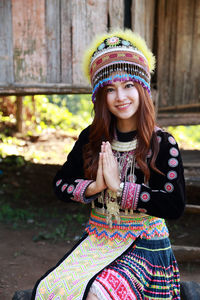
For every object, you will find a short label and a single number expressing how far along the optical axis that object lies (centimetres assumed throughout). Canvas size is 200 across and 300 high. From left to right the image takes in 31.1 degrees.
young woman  207
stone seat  255
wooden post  779
